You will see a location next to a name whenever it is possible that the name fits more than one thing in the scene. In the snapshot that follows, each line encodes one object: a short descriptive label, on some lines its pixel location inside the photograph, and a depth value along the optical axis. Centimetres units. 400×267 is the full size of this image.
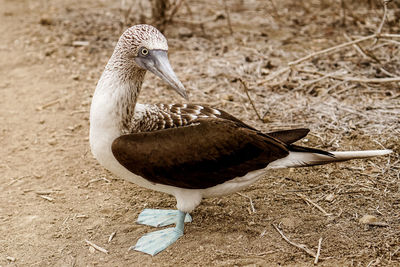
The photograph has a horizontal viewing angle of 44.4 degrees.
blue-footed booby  306
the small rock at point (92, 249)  322
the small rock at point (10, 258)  315
